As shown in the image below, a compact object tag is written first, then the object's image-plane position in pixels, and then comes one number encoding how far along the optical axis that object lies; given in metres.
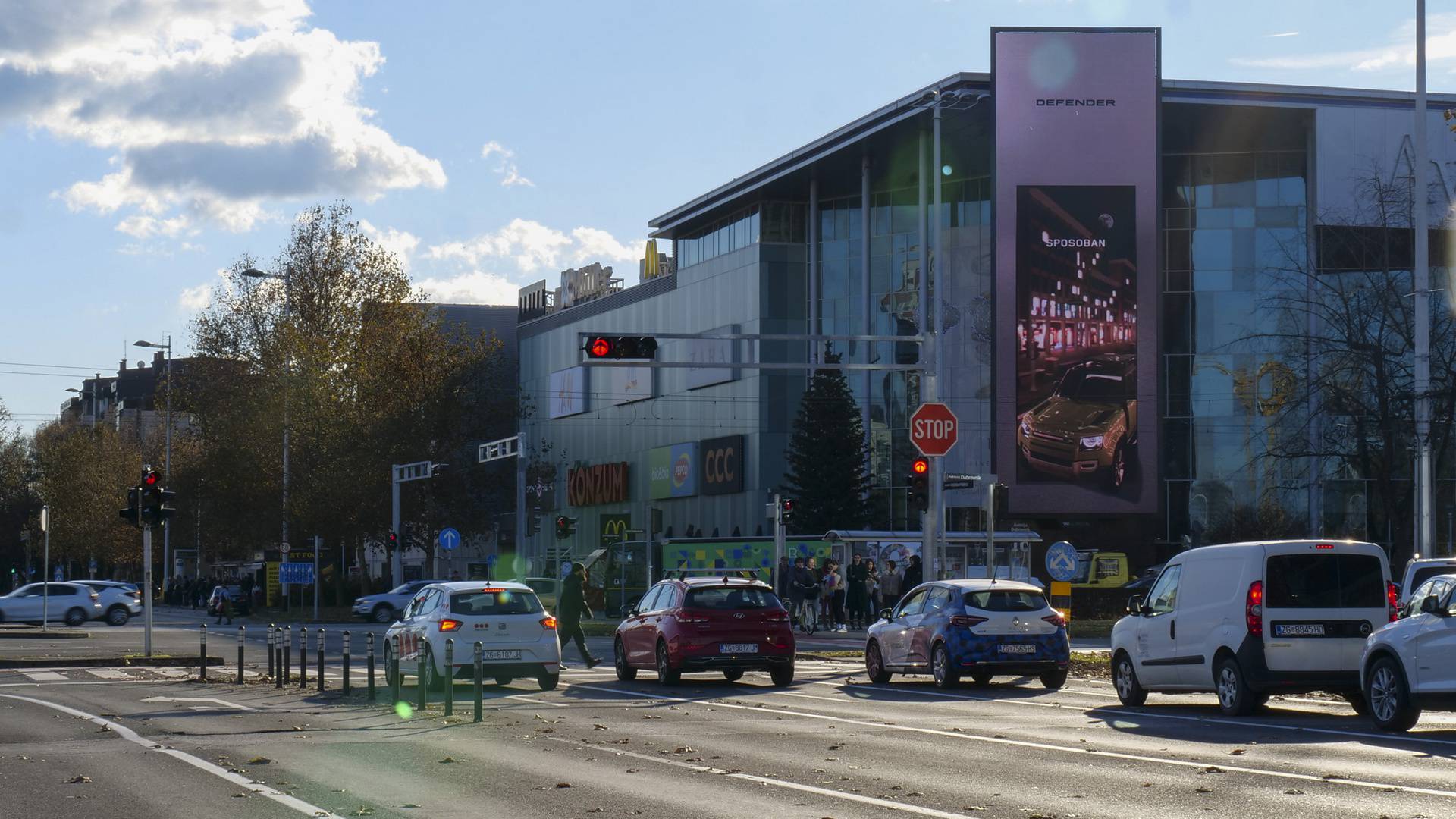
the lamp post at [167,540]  90.88
